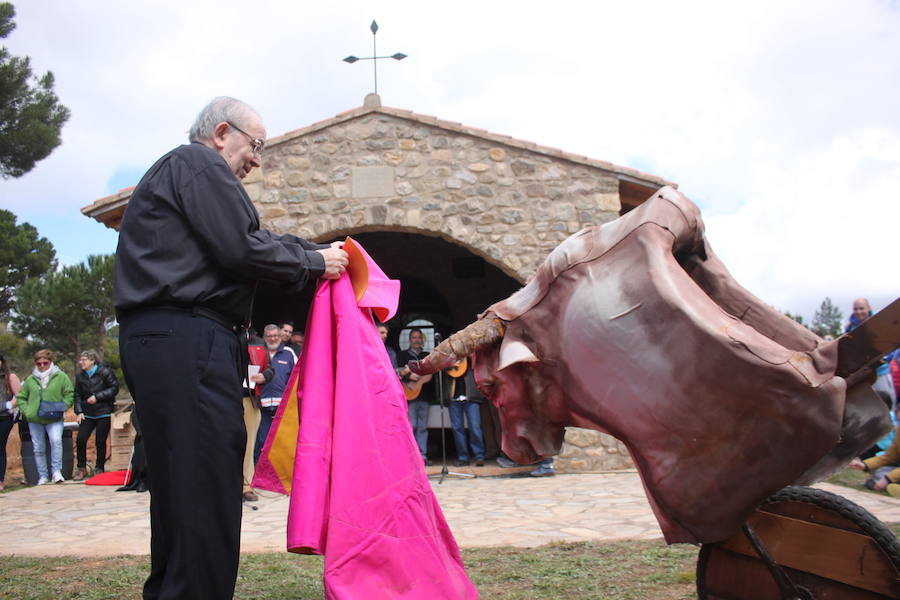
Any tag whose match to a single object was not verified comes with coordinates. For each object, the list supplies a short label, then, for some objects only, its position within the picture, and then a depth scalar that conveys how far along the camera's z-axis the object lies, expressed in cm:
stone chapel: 908
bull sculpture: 162
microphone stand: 851
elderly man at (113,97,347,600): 206
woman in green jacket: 915
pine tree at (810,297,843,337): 6731
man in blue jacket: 734
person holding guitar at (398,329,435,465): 905
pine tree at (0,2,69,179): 1648
